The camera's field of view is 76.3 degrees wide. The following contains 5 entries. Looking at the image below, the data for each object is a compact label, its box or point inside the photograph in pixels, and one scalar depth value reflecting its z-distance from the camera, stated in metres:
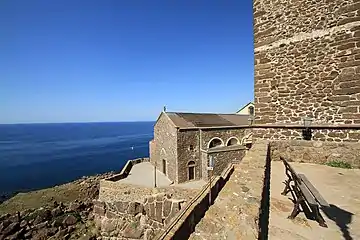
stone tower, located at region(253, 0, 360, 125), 6.73
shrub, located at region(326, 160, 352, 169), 6.65
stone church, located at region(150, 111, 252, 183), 22.73
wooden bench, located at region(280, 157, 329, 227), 3.32
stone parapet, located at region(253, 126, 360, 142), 6.65
